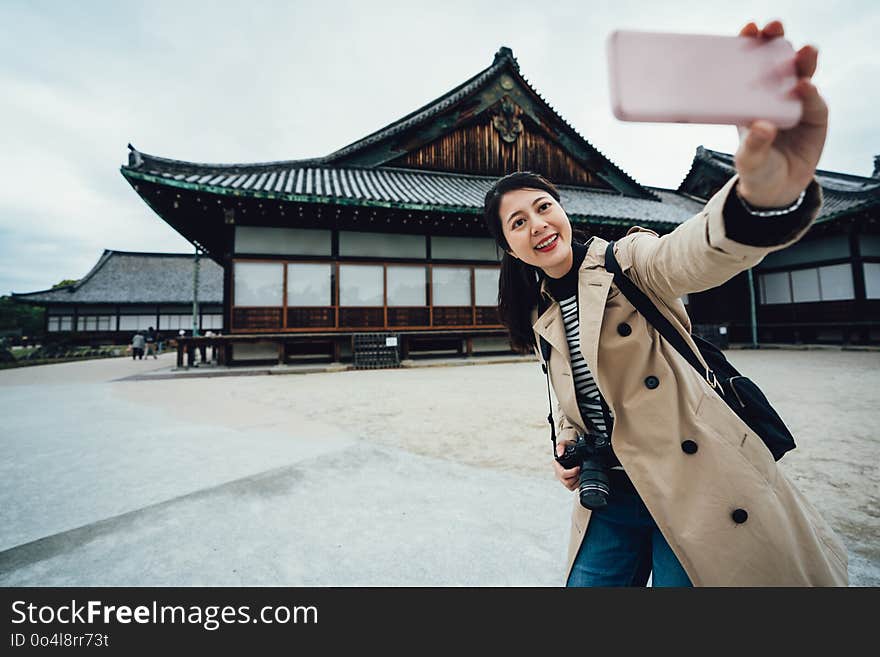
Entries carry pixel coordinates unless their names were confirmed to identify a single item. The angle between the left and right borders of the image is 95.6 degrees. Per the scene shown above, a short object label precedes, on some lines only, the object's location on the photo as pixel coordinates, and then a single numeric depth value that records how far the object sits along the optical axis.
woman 0.74
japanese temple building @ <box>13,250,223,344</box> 26.51
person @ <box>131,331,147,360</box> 15.70
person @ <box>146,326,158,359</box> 19.61
